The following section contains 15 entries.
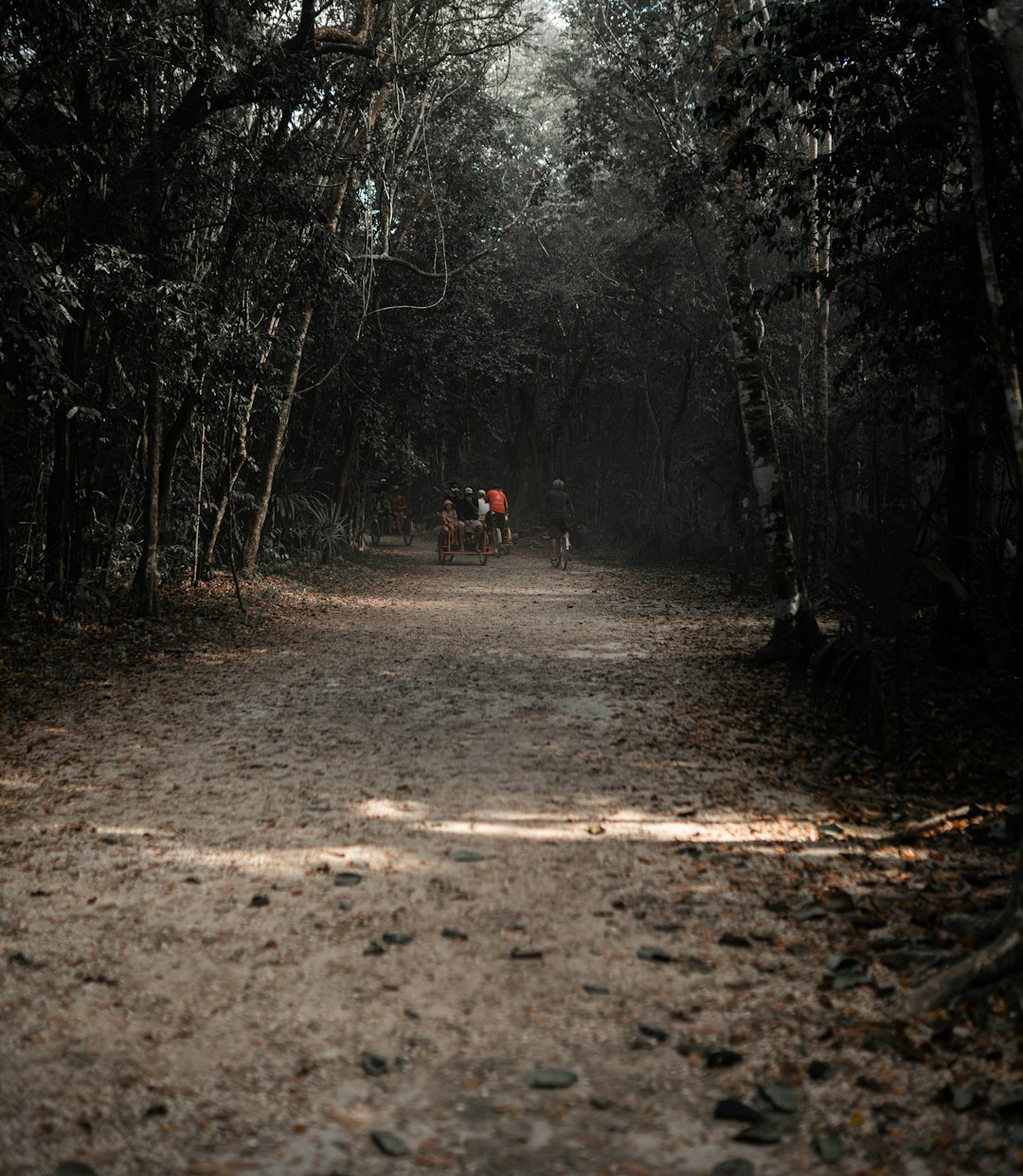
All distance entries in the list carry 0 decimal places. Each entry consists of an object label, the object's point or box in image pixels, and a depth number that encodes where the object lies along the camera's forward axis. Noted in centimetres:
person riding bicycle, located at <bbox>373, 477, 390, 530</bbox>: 2955
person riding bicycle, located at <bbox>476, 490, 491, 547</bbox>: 2434
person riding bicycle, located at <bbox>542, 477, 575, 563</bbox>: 2253
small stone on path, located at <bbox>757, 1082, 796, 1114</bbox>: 310
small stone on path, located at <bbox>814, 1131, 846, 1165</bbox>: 287
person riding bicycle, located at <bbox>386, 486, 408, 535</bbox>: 3011
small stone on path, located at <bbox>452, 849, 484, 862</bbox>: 517
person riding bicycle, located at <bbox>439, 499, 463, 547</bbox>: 2338
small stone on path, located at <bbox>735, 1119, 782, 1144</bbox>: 296
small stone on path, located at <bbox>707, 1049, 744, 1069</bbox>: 334
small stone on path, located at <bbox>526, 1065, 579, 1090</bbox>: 324
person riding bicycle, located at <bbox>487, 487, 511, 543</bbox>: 2508
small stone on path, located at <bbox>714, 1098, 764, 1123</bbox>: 306
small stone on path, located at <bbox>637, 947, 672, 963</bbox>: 409
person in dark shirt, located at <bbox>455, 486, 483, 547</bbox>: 2416
